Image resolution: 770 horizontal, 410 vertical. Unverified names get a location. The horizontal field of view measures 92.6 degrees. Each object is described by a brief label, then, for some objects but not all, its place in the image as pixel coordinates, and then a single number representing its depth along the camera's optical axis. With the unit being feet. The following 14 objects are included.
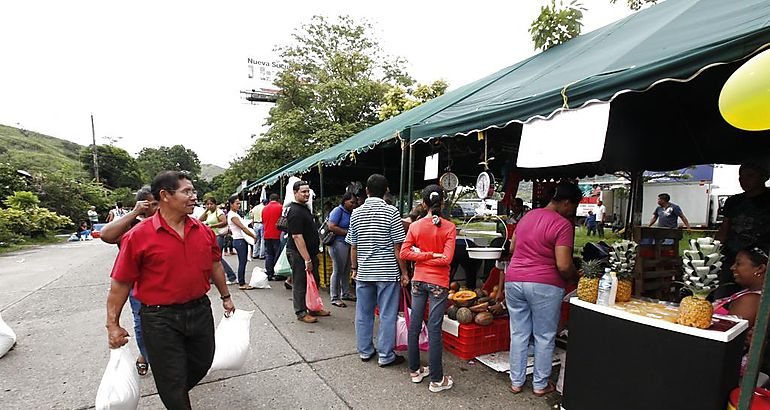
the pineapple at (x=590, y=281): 8.23
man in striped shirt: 11.07
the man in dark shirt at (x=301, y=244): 14.65
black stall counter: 6.19
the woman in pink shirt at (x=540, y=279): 9.07
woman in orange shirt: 9.71
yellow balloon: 4.73
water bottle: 7.89
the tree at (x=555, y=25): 17.07
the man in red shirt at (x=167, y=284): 6.88
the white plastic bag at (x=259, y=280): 21.80
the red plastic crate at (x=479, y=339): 11.72
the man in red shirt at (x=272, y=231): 22.24
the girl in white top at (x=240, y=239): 21.27
